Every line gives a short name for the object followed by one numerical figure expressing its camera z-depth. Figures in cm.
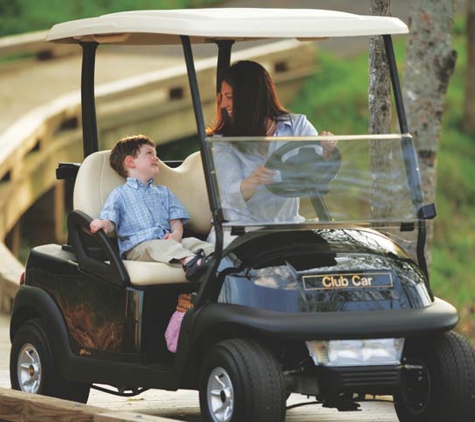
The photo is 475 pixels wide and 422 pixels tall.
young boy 1429
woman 1338
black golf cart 1263
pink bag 1370
